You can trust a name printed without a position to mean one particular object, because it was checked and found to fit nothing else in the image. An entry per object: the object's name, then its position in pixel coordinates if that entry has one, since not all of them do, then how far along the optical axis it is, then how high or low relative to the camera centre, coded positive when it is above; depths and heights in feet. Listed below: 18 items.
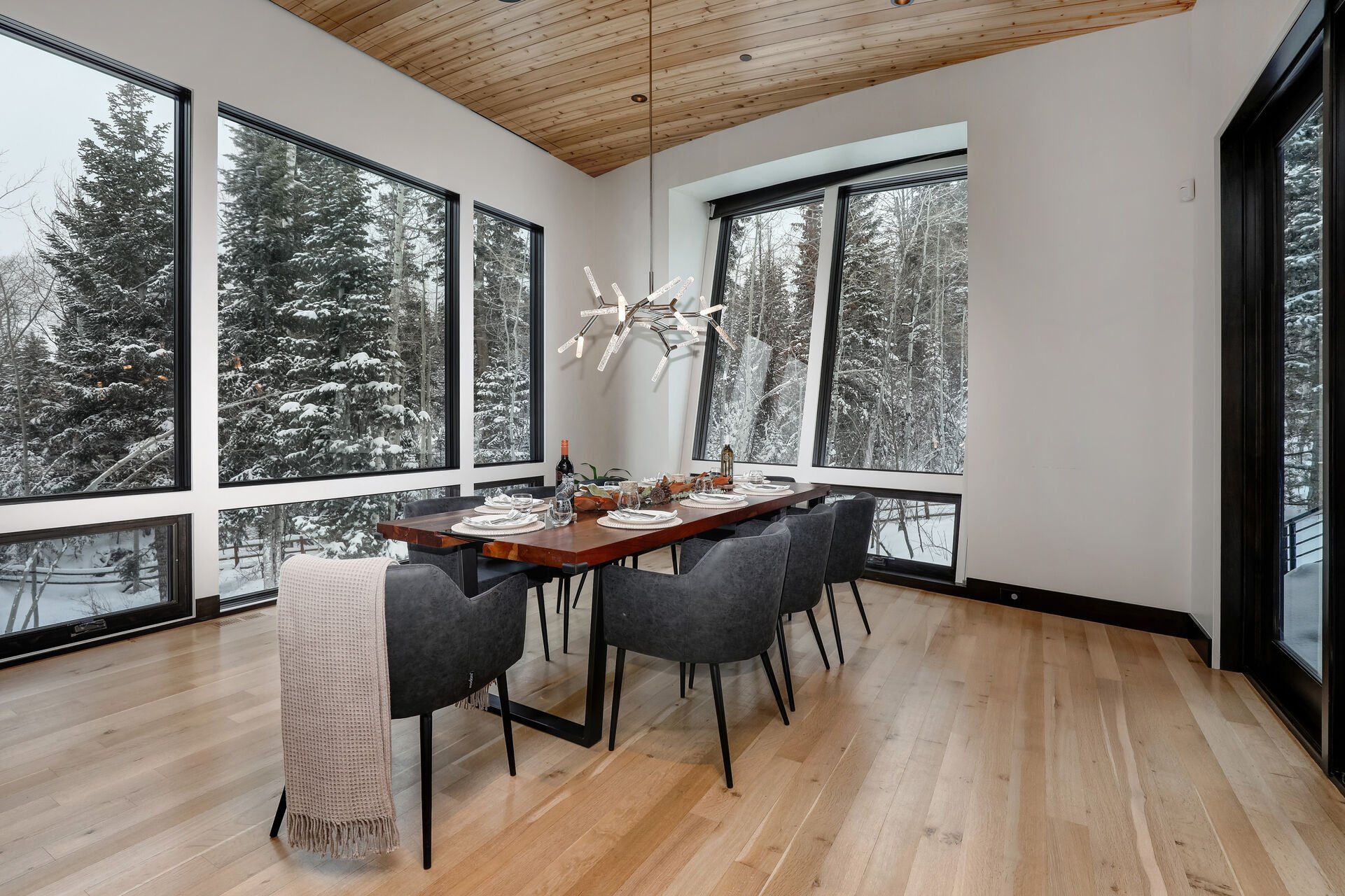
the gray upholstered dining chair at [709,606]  6.72 -1.71
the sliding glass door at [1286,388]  6.82 +0.71
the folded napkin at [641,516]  8.33 -0.92
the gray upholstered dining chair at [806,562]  8.44 -1.54
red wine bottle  8.55 -0.48
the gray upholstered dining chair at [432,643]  5.27 -1.71
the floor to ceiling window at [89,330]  9.39 +1.74
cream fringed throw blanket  5.10 -2.10
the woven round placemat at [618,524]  8.11 -1.00
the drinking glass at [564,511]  8.29 -0.86
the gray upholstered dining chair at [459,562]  7.97 -1.50
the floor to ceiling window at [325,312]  11.82 +2.65
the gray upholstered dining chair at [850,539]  10.07 -1.48
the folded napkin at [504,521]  7.70 -0.93
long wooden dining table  6.73 -1.13
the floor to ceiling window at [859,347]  14.78 +2.44
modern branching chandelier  10.32 +2.10
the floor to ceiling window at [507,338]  16.39 +2.77
